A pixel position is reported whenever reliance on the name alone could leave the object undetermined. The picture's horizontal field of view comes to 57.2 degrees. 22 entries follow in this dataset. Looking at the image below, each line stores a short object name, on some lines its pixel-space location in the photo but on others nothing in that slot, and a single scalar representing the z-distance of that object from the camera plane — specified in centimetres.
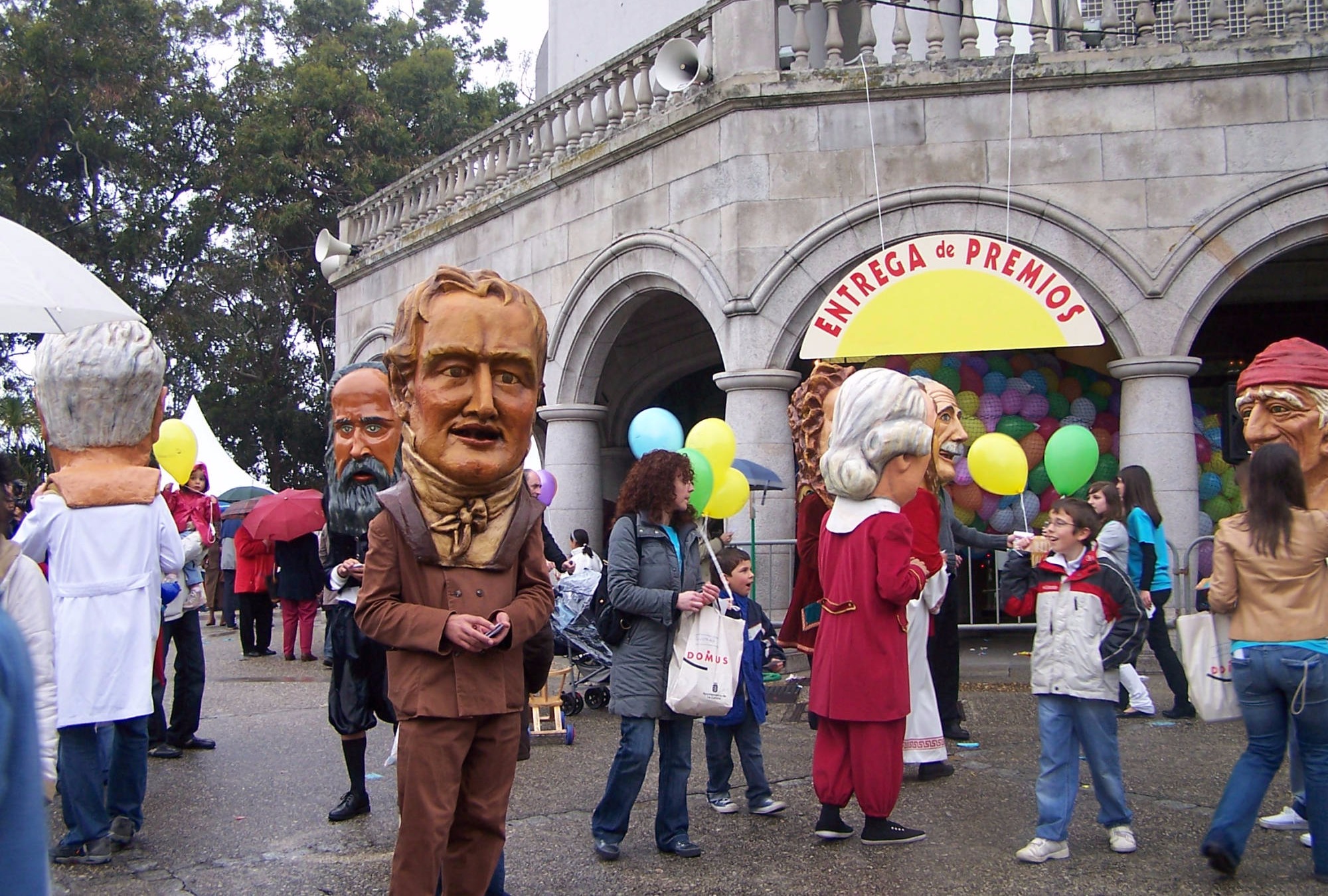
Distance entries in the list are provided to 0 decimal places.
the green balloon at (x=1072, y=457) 895
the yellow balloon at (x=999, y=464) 820
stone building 971
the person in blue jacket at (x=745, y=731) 547
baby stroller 835
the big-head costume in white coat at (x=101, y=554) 493
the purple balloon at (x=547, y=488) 943
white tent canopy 1611
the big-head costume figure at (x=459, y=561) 373
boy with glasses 482
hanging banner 943
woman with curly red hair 489
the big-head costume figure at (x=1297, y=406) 535
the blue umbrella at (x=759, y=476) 948
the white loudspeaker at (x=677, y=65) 1074
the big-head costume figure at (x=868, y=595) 492
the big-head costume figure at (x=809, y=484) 615
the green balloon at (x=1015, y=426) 1043
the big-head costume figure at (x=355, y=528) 511
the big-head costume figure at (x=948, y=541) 659
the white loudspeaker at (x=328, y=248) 1594
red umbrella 984
